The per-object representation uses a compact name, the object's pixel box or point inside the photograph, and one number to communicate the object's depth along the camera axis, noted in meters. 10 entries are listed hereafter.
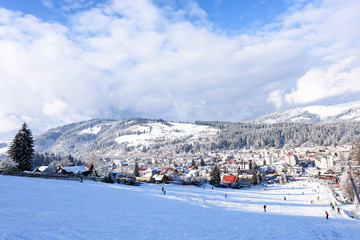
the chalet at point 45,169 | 63.50
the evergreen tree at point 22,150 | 45.28
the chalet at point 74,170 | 58.38
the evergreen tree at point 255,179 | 109.88
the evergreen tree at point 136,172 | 88.76
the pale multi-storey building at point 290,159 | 184.96
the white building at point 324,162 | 154.38
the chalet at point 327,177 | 117.62
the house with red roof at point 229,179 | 90.74
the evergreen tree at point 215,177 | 81.69
